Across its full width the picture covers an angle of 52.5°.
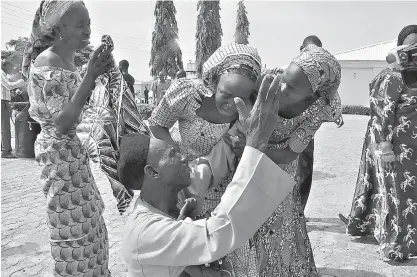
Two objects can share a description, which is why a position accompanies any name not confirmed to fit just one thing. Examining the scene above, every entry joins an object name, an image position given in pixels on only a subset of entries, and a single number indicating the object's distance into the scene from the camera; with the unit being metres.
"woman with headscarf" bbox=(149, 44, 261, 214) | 2.02
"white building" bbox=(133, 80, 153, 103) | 58.19
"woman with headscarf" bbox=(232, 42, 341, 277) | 2.23
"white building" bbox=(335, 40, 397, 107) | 37.09
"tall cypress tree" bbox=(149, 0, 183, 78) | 40.81
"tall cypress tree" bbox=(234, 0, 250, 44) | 49.50
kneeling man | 1.34
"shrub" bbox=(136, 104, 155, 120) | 13.13
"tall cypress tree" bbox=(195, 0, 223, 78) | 38.84
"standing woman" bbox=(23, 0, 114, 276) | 2.45
